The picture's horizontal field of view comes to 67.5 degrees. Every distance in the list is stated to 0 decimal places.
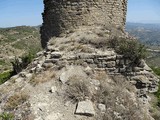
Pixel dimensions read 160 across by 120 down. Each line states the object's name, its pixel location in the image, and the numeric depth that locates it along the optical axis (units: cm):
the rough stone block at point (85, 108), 311
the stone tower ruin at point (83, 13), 497
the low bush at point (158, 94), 391
